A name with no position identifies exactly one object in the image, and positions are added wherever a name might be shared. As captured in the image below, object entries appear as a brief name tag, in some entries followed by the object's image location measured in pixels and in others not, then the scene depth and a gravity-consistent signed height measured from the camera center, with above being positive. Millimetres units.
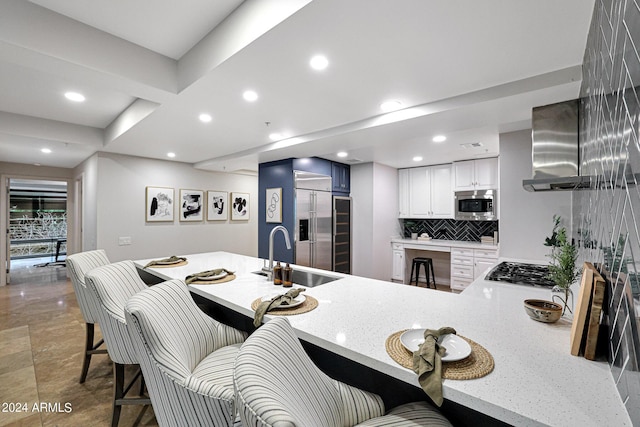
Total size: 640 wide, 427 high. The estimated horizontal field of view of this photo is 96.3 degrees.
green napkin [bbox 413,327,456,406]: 831 -465
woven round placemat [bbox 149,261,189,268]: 2630 -455
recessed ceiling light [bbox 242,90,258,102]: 2244 +978
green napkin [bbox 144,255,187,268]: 2664 -433
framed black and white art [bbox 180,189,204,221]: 5303 +217
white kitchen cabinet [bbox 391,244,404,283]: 5500 -894
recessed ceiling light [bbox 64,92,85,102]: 2797 +1191
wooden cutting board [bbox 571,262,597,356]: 979 -343
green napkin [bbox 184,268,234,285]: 2094 -447
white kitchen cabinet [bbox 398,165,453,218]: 5176 +479
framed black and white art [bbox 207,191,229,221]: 5746 +224
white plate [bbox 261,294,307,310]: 1461 -450
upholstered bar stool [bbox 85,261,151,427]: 1595 -633
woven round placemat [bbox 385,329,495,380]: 885 -482
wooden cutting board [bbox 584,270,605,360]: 933 -331
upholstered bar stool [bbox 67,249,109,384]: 2066 -581
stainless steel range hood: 1928 +508
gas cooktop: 2096 -462
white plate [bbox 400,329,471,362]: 970 -465
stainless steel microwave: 4633 +210
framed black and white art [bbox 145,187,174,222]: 4844 +214
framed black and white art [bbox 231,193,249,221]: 6180 +228
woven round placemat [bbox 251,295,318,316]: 1420 -472
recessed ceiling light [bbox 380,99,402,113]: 2432 +980
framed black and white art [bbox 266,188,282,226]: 4648 +207
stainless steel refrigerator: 4523 -50
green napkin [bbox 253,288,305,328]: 1399 -444
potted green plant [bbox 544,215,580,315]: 1321 -243
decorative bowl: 1286 -426
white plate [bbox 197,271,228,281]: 2107 -456
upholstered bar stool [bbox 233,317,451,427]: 608 -457
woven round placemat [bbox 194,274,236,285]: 2043 -470
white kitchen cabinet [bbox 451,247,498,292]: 4445 -727
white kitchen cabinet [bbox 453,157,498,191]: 4578 +721
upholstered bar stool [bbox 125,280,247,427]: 985 -589
